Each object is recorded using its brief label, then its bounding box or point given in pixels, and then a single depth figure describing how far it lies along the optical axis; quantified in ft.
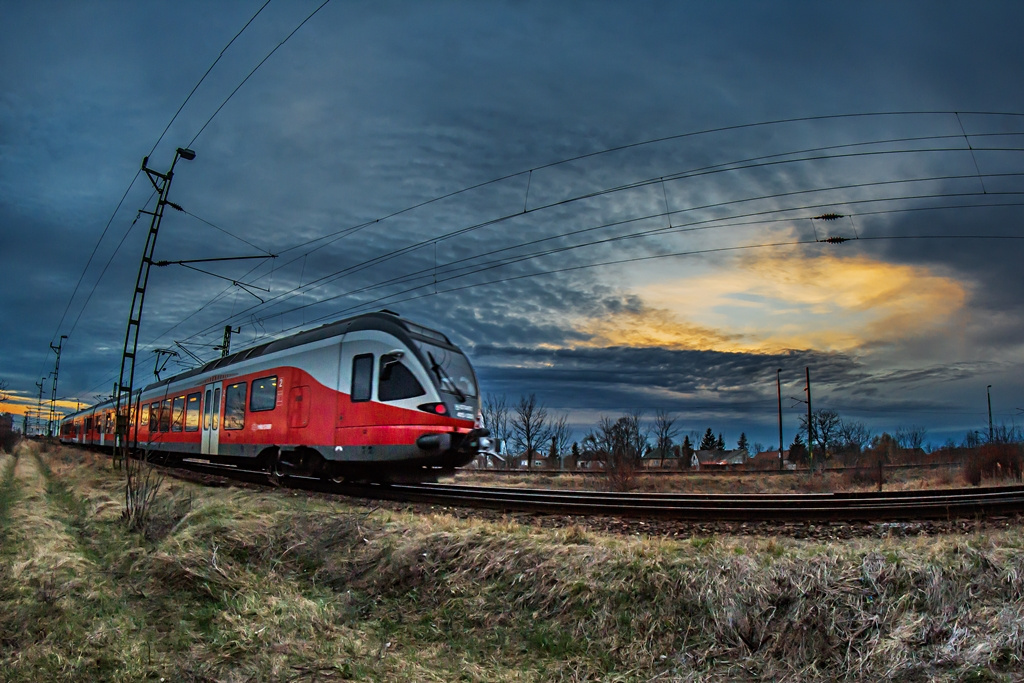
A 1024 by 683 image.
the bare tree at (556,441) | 177.93
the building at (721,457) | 270.26
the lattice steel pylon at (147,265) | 51.29
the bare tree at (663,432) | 180.86
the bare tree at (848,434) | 224.39
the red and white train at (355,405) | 37.96
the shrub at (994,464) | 57.98
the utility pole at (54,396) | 169.07
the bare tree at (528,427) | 175.63
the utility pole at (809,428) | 115.20
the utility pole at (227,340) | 96.84
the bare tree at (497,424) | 181.07
